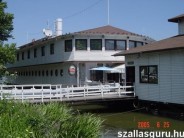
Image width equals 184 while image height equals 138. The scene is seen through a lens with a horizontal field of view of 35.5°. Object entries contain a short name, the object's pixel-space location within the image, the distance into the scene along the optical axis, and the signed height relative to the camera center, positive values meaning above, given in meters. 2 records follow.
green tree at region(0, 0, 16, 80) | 21.16 +3.81
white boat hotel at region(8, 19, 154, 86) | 29.03 +3.07
